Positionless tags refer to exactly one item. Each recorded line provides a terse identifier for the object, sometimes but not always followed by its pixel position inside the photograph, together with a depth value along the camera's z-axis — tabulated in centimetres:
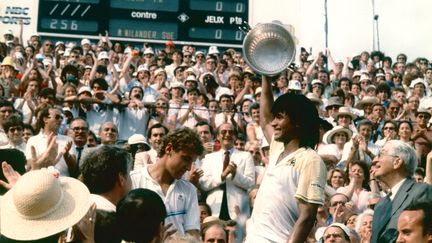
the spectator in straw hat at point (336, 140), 1342
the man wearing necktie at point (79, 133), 1163
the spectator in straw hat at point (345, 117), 1420
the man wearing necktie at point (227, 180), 1144
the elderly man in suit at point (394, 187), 688
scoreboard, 2406
